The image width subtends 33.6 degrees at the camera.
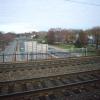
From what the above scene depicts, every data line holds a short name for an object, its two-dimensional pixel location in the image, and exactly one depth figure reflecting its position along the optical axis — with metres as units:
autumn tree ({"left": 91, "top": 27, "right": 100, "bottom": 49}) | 51.66
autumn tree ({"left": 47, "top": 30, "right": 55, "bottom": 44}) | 64.56
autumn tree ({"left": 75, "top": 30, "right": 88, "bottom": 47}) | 49.93
